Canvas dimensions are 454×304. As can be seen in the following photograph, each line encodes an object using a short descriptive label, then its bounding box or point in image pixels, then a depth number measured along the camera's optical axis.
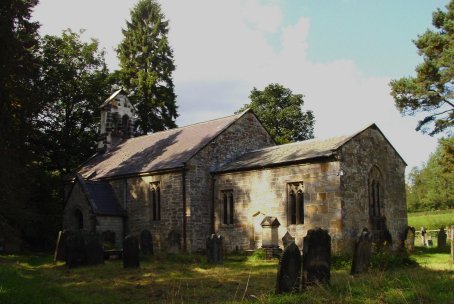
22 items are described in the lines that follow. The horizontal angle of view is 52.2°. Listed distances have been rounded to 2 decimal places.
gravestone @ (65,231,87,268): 17.88
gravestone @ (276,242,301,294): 10.18
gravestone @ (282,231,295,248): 19.98
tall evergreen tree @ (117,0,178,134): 44.66
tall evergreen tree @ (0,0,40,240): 19.16
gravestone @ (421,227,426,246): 30.80
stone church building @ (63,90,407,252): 20.14
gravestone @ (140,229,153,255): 21.05
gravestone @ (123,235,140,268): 16.81
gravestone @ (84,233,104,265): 18.22
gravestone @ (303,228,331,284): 10.89
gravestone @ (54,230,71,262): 20.66
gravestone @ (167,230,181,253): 21.98
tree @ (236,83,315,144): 48.72
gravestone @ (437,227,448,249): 24.97
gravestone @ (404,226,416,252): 22.73
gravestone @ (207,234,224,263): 18.52
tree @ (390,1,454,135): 28.44
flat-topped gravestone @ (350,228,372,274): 13.58
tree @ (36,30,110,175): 35.06
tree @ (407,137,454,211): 77.19
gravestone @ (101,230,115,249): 24.44
